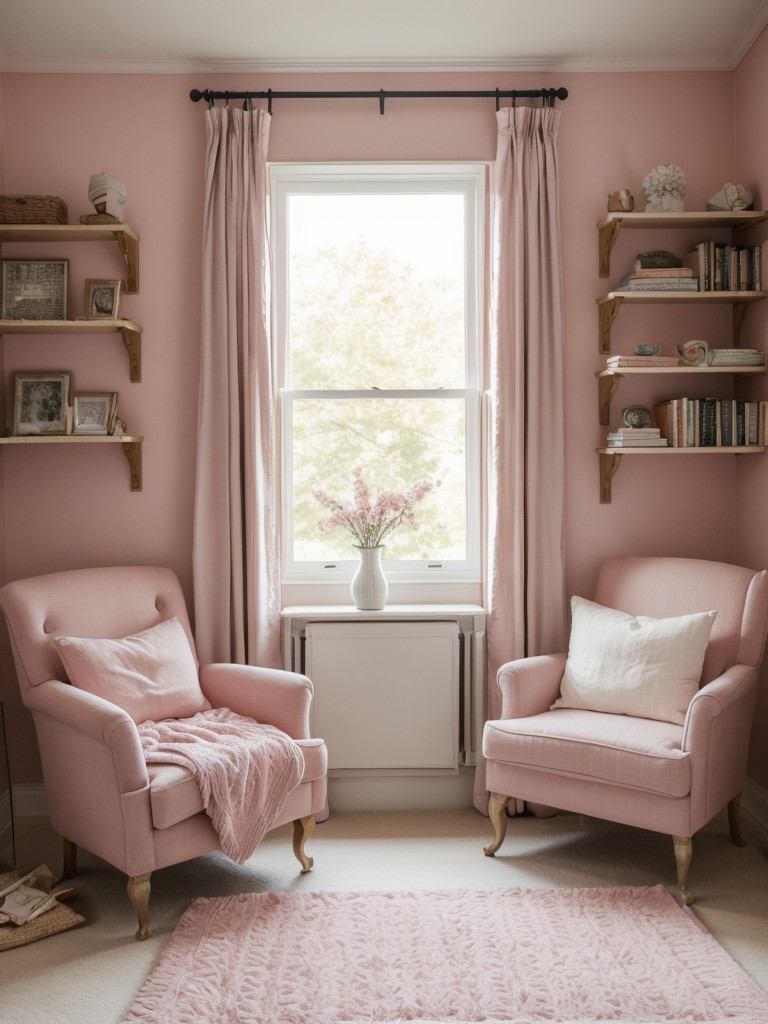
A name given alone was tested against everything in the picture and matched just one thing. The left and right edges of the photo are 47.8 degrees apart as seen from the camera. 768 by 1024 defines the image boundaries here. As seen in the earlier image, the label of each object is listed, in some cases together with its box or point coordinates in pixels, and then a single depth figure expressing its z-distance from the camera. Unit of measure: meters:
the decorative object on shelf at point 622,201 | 3.17
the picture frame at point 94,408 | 3.26
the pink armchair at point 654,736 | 2.50
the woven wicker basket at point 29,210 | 3.06
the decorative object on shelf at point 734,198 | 3.12
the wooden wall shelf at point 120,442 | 3.09
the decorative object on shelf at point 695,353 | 3.14
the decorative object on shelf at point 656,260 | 3.22
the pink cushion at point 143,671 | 2.67
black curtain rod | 3.25
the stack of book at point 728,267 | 3.17
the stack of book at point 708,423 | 3.17
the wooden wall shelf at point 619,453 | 3.12
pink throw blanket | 2.43
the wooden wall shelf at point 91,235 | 3.05
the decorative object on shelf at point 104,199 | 3.07
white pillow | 2.77
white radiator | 3.23
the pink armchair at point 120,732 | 2.34
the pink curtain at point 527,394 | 3.25
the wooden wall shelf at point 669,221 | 3.09
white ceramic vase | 3.26
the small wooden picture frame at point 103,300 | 3.20
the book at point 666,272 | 3.15
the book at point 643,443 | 3.17
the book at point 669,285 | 3.16
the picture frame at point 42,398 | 3.23
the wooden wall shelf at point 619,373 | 3.11
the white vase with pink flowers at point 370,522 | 3.20
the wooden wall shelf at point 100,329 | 3.06
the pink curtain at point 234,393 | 3.22
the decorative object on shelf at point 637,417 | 3.27
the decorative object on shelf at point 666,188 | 3.17
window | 3.44
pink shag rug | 2.01
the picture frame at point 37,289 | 3.24
